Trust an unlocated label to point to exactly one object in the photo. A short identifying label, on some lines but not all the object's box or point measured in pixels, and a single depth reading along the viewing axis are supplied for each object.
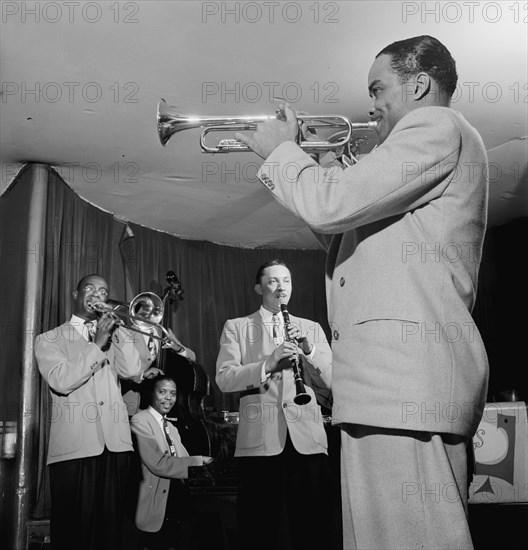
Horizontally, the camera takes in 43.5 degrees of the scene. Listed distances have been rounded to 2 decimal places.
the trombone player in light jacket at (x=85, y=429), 3.83
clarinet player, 3.54
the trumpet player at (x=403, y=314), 1.34
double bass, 5.34
